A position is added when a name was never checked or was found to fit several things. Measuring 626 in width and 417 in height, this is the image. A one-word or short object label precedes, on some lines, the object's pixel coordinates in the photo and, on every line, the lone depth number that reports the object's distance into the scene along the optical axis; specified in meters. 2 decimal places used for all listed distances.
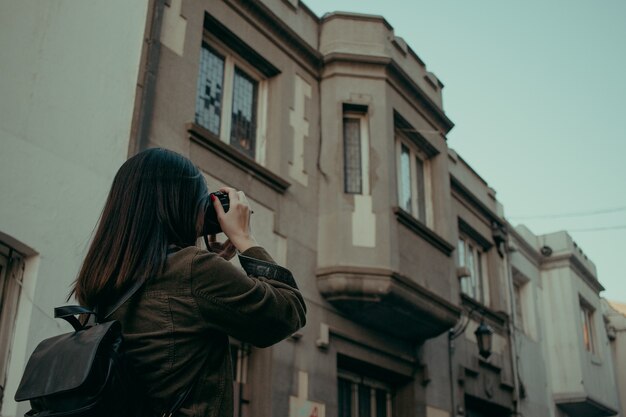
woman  2.13
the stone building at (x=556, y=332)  16.56
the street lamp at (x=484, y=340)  12.90
